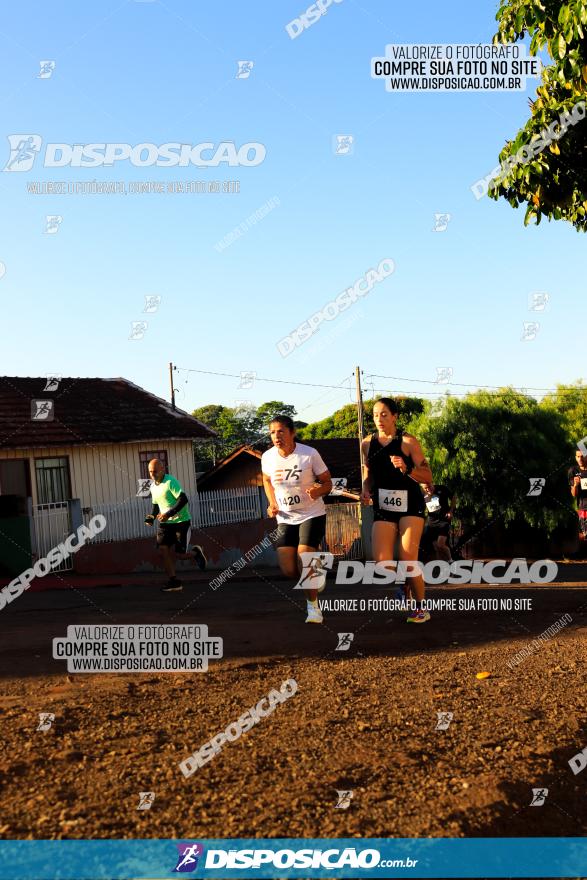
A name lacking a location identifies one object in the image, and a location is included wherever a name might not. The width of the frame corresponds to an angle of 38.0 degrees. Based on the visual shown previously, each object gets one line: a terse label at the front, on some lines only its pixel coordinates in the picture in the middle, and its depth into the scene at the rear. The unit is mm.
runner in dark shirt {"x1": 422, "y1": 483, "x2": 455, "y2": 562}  13844
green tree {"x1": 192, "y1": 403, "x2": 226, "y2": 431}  80812
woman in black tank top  7879
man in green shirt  12031
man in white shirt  7984
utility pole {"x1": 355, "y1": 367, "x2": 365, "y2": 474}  39625
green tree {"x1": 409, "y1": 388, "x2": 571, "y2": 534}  37125
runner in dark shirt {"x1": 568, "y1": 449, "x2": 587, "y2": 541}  13180
